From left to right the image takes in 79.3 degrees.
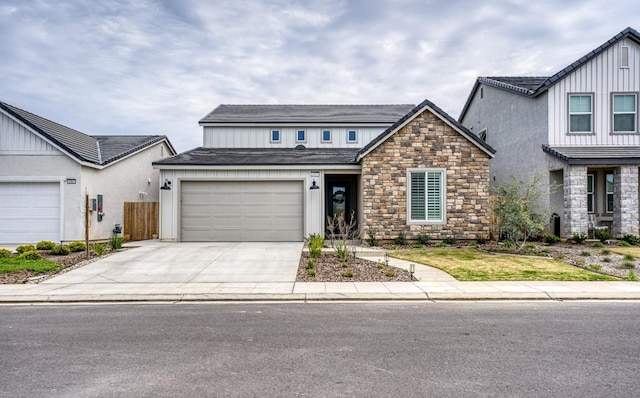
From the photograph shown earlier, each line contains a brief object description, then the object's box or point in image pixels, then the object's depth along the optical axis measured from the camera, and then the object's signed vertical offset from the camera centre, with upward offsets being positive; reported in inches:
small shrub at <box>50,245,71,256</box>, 523.5 -69.4
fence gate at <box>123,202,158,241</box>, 720.3 -39.7
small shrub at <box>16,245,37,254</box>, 514.1 -65.5
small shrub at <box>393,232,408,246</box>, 609.0 -61.5
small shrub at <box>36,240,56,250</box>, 556.4 -65.3
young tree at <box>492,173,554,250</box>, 511.2 -15.3
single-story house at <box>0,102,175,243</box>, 618.5 +26.5
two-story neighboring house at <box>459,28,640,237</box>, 616.4 +112.7
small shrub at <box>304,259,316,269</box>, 422.1 -71.3
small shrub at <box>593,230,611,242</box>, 618.5 -56.1
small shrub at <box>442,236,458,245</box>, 609.6 -62.8
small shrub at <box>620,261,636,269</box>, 426.2 -72.1
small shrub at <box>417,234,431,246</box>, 609.3 -61.2
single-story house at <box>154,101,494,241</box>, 617.0 +21.2
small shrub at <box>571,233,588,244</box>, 600.4 -58.2
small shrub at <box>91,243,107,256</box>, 505.7 -65.0
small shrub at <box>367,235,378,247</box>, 608.4 -64.3
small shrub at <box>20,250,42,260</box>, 481.7 -70.3
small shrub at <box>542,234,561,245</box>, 613.3 -61.2
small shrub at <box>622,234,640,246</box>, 600.1 -60.1
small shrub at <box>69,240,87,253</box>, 543.5 -66.5
